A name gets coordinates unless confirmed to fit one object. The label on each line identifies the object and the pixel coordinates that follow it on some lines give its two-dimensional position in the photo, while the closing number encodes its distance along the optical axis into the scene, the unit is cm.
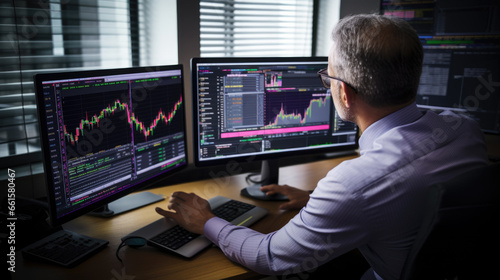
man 100
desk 115
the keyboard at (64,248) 118
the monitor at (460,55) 204
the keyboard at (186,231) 129
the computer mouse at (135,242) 129
